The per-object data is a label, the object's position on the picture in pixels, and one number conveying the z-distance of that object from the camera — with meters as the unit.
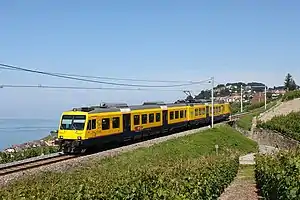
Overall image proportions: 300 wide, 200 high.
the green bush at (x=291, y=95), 69.74
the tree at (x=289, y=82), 123.19
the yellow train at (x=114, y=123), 21.96
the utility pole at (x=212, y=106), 39.78
